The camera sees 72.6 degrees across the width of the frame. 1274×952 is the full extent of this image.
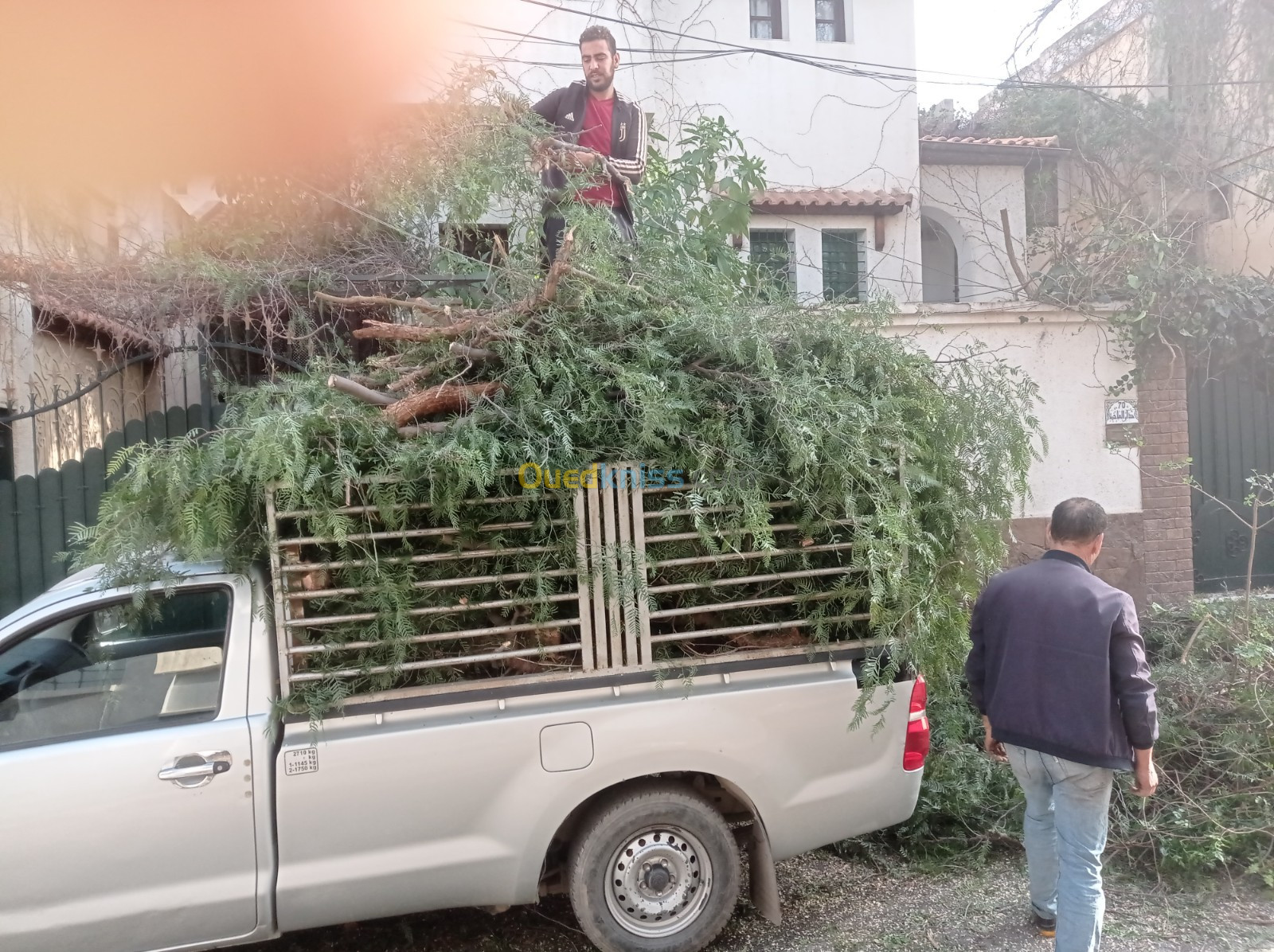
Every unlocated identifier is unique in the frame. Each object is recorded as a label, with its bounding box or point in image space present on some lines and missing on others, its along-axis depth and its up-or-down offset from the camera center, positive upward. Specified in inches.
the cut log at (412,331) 139.7 +23.6
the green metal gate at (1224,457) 333.4 -5.5
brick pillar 305.9 -12.9
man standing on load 192.2 +78.8
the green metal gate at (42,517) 231.0 -7.6
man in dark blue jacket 119.5 -35.1
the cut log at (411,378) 135.3 +15.3
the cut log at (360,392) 129.3 +12.8
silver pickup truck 114.1 -43.0
